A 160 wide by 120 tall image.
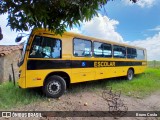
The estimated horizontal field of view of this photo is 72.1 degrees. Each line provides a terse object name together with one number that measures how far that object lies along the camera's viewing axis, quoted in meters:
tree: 1.58
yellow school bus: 3.98
